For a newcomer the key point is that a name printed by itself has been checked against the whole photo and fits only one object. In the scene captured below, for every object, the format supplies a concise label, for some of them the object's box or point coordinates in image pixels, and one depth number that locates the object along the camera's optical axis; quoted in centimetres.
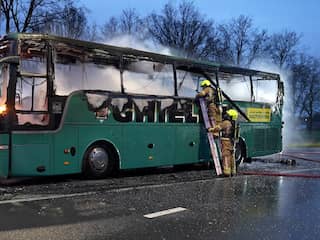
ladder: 1319
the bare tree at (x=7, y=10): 2314
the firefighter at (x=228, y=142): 1243
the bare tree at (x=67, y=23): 2505
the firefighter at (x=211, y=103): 1312
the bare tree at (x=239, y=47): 4428
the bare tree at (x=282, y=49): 5512
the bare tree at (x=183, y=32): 4000
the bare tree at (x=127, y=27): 3678
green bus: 977
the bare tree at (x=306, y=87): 5957
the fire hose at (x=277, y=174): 1274
